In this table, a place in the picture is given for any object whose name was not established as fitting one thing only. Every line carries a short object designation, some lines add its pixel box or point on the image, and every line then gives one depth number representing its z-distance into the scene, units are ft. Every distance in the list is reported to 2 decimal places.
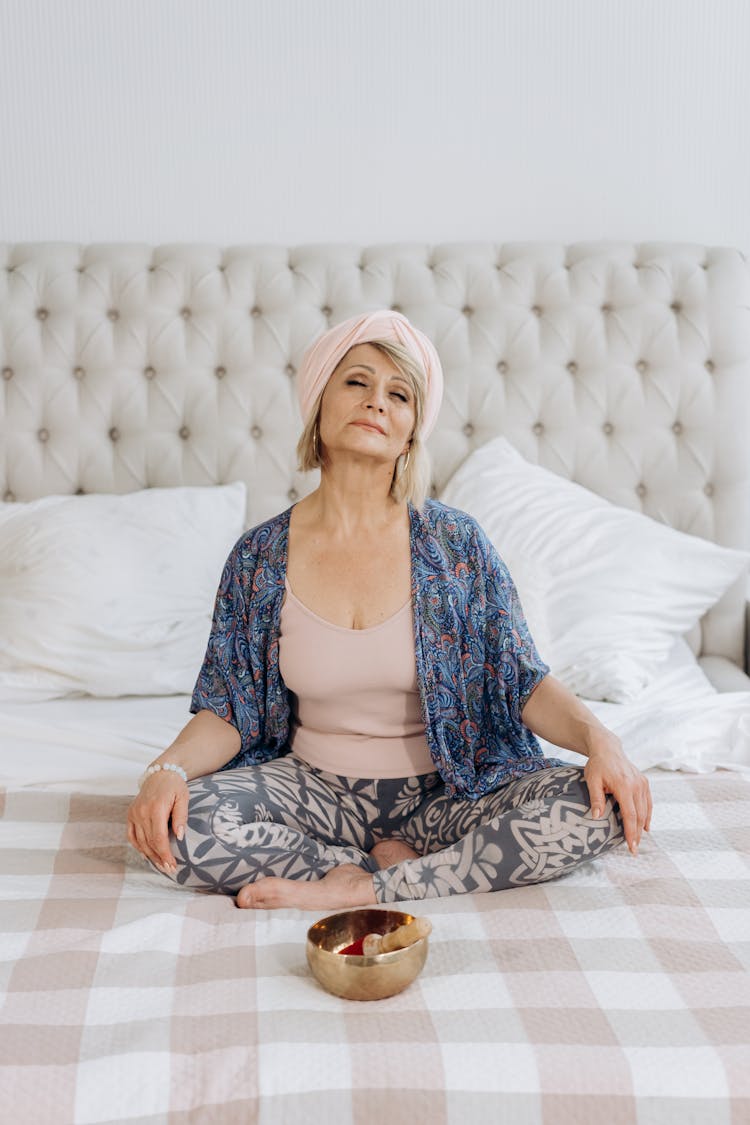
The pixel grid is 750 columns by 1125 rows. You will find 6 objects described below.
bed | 3.77
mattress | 3.65
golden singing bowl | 4.04
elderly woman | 5.25
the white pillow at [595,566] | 7.55
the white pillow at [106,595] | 7.48
